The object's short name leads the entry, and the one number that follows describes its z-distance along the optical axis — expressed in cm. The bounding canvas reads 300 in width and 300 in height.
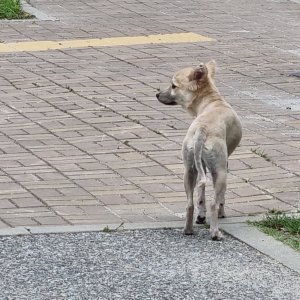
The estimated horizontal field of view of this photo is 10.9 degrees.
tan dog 976
